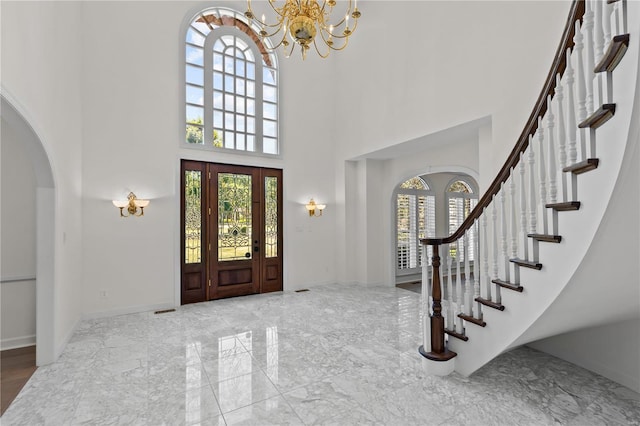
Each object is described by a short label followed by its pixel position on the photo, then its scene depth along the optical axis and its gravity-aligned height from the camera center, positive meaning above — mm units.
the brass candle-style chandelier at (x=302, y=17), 2869 +1941
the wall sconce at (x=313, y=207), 6328 +186
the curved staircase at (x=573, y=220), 1436 -33
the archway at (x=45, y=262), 3025 -464
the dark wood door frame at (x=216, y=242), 5250 -491
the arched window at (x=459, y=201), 7810 +397
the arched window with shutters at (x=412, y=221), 6992 -137
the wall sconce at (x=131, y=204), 4633 +193
